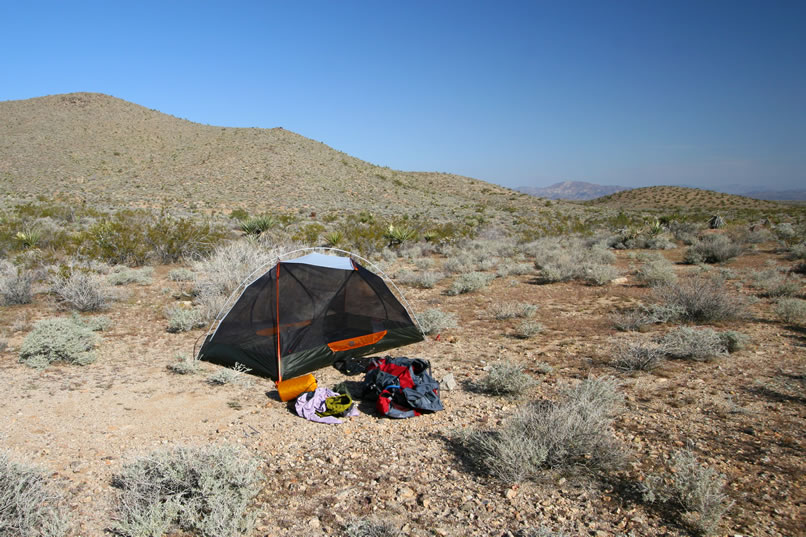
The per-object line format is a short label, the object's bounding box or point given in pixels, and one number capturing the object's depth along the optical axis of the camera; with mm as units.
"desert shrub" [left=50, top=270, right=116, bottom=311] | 8297
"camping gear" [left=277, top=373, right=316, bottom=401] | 5004
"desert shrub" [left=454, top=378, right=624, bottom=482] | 3412
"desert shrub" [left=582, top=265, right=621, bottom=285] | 10320
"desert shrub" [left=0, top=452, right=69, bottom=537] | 2709
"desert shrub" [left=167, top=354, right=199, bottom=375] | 5688
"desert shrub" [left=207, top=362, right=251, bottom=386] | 5430
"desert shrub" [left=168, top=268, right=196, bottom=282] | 10922
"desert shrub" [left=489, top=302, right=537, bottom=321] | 8055
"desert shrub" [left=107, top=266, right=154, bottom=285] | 10195
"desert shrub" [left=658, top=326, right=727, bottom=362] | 5523
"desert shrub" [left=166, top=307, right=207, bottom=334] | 7449
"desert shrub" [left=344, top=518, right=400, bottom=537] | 2811
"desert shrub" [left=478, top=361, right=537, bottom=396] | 4934
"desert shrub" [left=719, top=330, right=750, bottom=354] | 5770
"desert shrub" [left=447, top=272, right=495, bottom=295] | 10094
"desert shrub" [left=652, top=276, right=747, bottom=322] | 7000
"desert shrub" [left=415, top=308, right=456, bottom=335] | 7254
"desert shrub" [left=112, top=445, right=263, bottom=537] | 2875
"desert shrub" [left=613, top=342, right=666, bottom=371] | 5352
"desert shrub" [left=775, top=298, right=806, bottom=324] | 6840
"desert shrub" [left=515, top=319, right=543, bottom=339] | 6984
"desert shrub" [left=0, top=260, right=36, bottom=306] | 8430
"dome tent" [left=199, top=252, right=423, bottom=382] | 5840
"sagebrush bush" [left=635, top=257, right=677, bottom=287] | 9938
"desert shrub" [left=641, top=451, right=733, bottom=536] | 2744
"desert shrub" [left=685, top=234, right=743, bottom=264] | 12664
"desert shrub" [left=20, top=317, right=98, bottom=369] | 5855
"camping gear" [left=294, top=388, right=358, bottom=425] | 4516
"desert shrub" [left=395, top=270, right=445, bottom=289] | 10875
